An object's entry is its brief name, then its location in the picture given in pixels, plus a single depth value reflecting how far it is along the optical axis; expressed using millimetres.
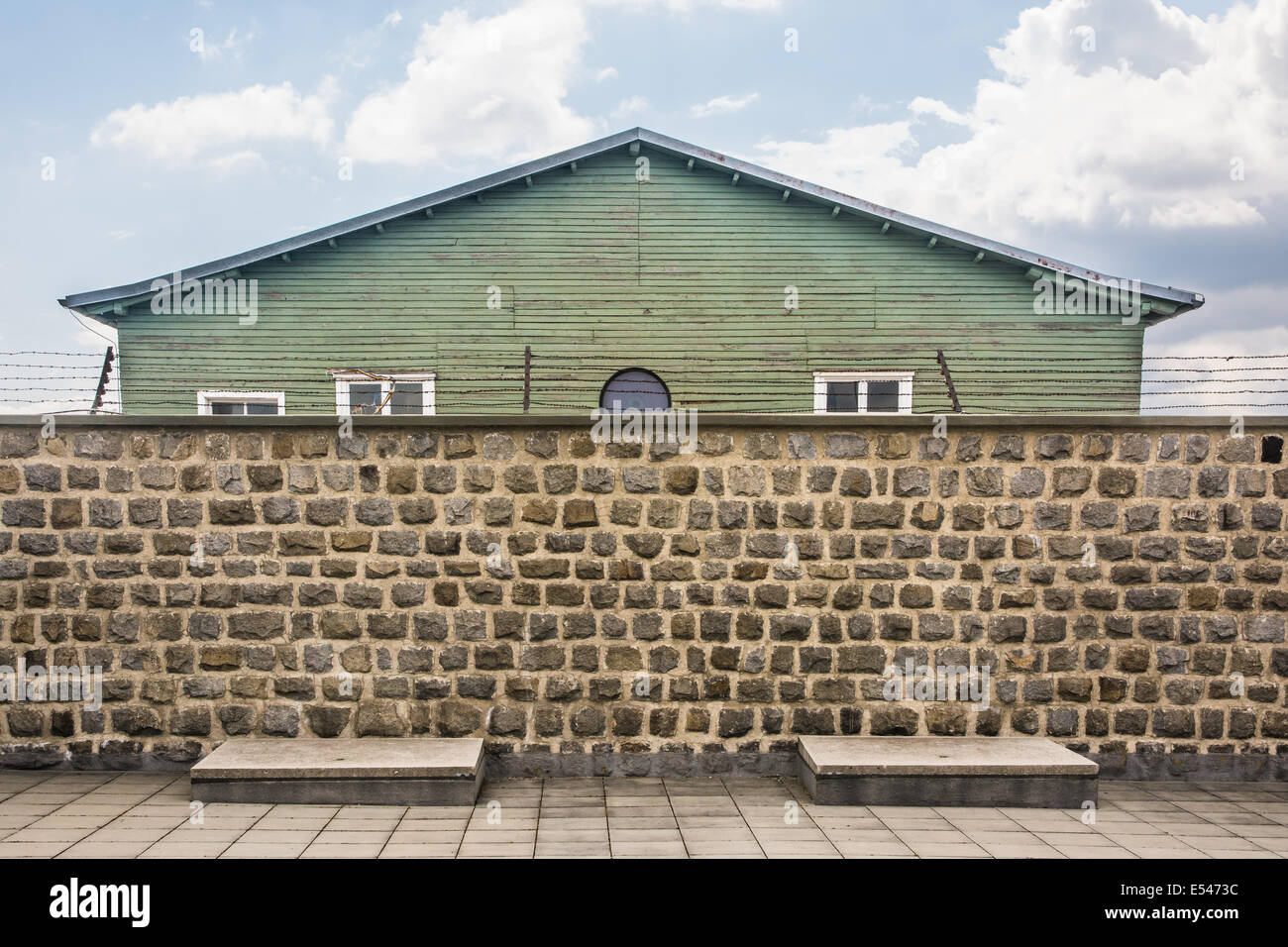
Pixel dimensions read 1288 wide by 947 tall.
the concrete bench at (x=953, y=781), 5160
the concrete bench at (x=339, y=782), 4984
